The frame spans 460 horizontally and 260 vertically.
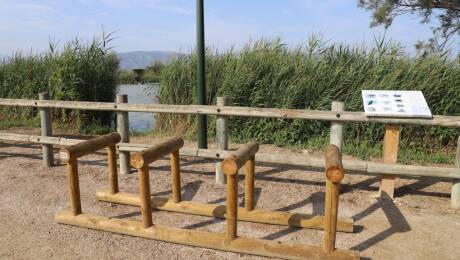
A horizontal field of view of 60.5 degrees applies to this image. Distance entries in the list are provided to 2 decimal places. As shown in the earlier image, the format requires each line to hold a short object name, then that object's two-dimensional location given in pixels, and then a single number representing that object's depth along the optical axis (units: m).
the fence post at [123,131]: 5.18
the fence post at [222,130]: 4.71
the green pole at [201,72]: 5.28
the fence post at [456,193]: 4.26
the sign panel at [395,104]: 4.12
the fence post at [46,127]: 5.52
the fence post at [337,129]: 4.32
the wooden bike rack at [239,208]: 3.71
